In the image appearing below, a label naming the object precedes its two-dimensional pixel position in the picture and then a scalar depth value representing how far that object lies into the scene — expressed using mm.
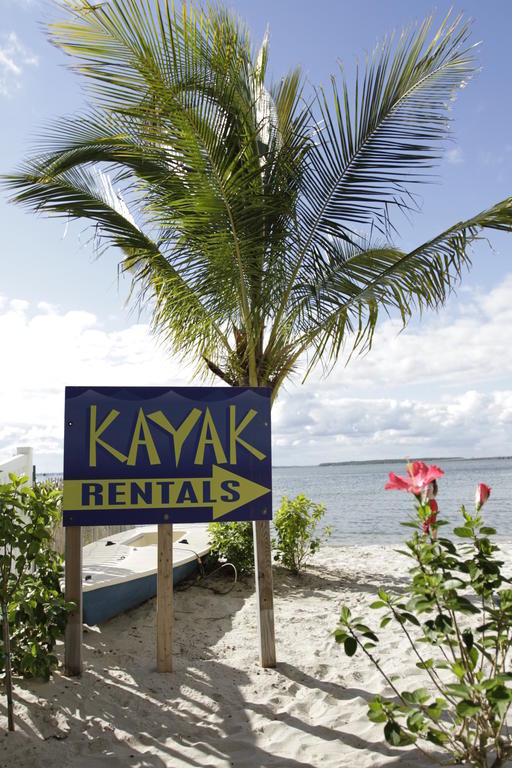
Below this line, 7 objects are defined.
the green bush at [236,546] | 6809
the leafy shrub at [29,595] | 3066
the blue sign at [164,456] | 3959
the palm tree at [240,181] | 4902
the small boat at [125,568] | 5078
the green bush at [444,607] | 1996
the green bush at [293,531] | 7043
